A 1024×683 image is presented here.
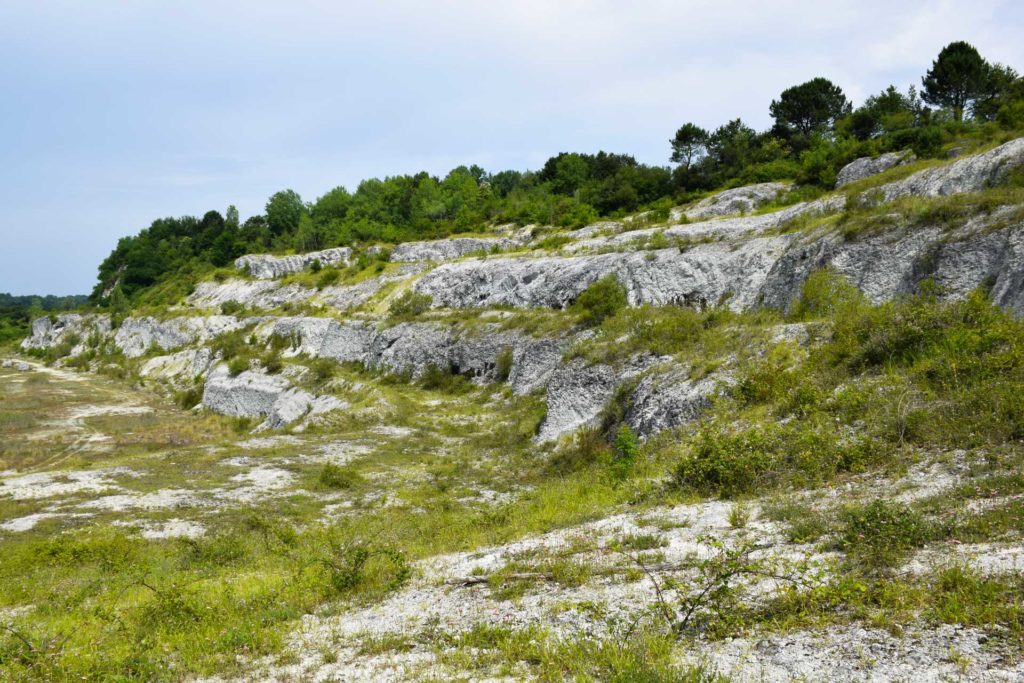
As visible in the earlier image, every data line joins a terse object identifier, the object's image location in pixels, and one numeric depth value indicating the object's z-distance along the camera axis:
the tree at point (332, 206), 108.38
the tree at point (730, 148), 67.00
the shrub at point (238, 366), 47.77
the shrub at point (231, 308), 71.29
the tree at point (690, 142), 75.44
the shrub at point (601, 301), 28.98
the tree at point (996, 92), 48.41
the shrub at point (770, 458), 10.05
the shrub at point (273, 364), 46.38
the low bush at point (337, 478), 18.83
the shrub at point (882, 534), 6.39
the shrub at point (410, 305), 46.69
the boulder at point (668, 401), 16.27
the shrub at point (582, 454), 17.88
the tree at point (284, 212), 114.81
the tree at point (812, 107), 69.94
